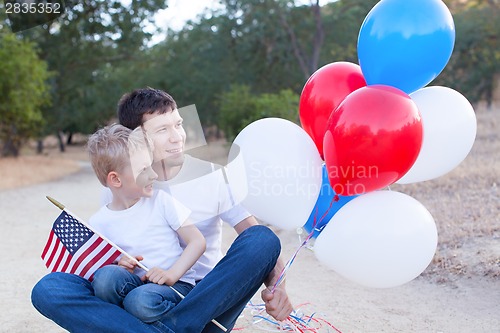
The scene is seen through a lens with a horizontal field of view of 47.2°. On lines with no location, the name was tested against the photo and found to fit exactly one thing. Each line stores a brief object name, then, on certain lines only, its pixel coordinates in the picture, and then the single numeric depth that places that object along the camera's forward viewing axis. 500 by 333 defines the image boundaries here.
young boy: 2.28
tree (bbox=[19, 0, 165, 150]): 15.78
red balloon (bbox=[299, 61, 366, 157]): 2.83
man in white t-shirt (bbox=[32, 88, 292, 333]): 2.18
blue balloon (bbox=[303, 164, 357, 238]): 2.70
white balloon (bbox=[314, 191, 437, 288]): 2.27
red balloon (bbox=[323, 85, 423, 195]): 2.27
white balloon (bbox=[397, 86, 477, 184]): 2.53
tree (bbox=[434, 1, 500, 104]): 20.06
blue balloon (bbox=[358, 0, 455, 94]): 2.50
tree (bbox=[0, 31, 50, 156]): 11.78
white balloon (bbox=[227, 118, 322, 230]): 2.50
